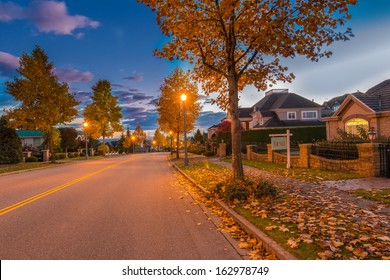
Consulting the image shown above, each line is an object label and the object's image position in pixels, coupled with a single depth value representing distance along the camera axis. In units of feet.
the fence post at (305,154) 55.67
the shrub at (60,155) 155.44
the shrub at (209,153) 124.67
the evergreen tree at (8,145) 113.39
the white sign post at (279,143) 63.52
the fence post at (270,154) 71.20
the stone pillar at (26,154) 149.13
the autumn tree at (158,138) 379.51
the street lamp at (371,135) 48.52
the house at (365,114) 74.83
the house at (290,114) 166.71
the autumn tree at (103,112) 197.47
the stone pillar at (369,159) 40.14
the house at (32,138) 264.87
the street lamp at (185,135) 74.46
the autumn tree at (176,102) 117.50
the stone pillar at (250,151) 86.67
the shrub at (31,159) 136.43
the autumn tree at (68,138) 213.58
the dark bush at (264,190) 30.94
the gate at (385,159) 39.37
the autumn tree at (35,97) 110.01
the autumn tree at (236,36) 29.60
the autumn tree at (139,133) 387.00
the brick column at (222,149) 110.22
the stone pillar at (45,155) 138.41
